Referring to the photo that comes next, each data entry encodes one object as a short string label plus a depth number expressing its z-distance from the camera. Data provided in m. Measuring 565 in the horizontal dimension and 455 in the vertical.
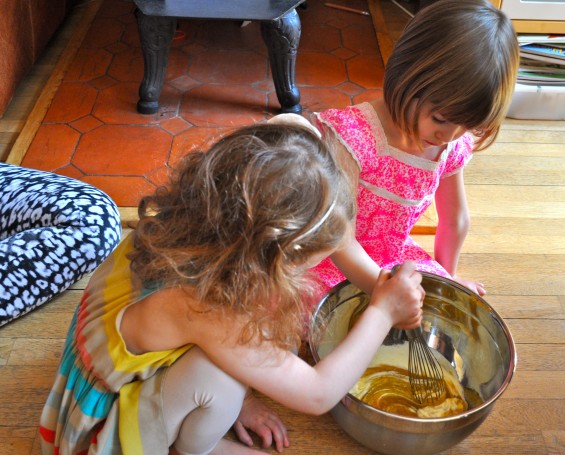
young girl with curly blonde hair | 0.71
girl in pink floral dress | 0.86
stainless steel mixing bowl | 0.84
